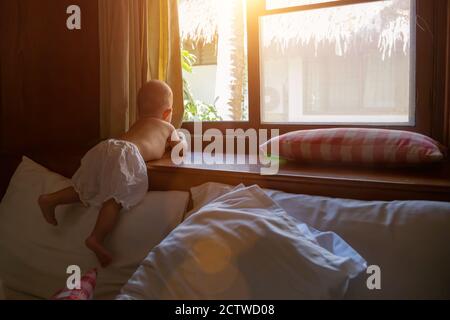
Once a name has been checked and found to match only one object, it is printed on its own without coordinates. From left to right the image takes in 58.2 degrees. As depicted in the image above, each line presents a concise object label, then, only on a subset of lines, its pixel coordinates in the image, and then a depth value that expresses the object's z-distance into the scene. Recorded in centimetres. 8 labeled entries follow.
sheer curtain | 185
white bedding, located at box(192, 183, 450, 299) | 90
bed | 85
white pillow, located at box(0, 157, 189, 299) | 132
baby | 134
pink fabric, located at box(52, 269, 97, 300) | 89
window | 157
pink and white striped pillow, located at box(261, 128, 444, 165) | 125
